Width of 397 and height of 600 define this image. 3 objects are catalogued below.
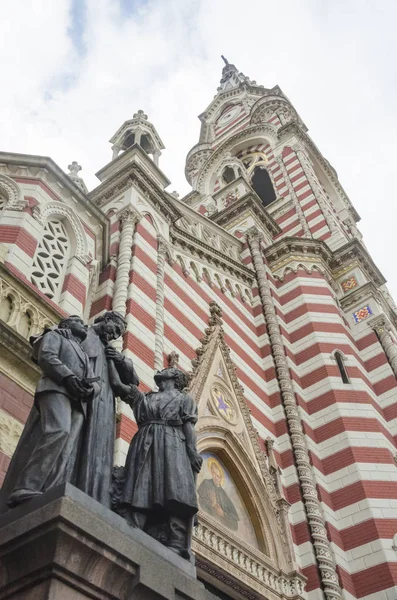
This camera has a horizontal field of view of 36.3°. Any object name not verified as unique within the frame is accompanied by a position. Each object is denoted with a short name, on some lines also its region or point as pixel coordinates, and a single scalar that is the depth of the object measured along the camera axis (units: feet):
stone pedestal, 10.69
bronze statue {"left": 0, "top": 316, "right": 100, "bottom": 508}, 12.56
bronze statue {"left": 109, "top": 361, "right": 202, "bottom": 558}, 13.96
